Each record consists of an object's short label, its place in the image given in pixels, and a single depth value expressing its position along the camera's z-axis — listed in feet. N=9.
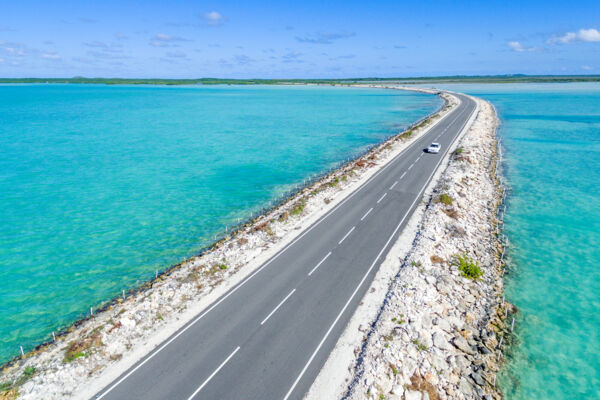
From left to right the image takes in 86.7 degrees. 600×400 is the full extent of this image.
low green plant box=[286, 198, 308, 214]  124.22
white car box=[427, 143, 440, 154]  208.95
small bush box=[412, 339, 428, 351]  64.69
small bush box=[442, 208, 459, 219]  119.86
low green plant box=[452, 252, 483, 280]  89.14
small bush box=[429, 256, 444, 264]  93.30
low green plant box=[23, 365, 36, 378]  59.88
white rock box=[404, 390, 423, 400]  55.06
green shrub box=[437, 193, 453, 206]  128.16
